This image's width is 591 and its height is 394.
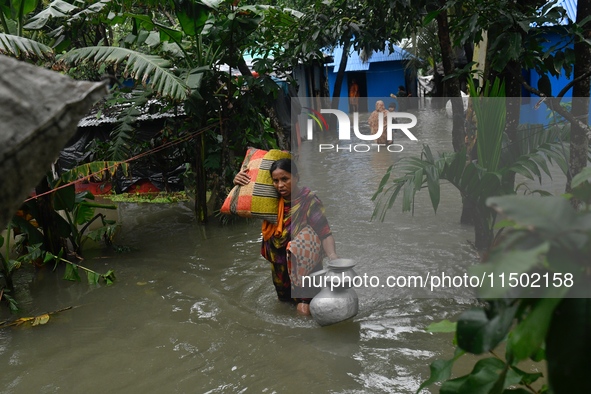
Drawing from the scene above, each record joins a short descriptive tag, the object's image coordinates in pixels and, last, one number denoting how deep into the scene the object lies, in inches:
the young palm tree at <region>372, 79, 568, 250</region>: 159.2
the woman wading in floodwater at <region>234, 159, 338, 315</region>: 166.9
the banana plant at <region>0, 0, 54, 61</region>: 202.5
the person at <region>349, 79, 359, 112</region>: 839.2
